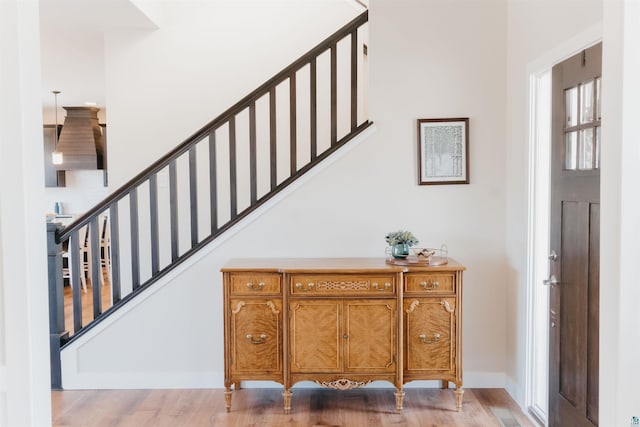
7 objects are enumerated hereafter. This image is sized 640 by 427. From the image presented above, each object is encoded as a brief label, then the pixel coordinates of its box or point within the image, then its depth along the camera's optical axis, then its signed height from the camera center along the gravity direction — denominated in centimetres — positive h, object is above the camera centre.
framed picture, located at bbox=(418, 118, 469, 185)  392 +31
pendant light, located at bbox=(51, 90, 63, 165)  870 +68
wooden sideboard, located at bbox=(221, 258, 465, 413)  347 -81
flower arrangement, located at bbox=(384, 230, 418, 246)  366 -28
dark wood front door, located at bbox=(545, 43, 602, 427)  261 -24
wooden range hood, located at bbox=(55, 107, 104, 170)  919 +97
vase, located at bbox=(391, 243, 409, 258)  365 -36
